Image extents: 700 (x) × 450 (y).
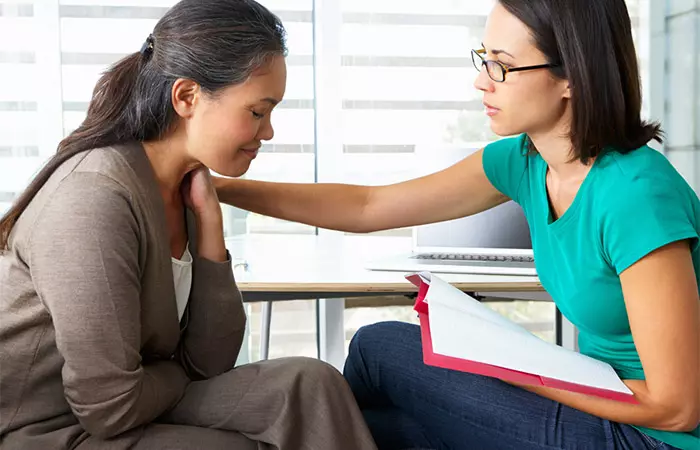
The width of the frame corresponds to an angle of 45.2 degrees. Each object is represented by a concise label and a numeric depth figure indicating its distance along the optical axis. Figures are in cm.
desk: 179
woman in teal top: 110
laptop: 203
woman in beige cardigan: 108
